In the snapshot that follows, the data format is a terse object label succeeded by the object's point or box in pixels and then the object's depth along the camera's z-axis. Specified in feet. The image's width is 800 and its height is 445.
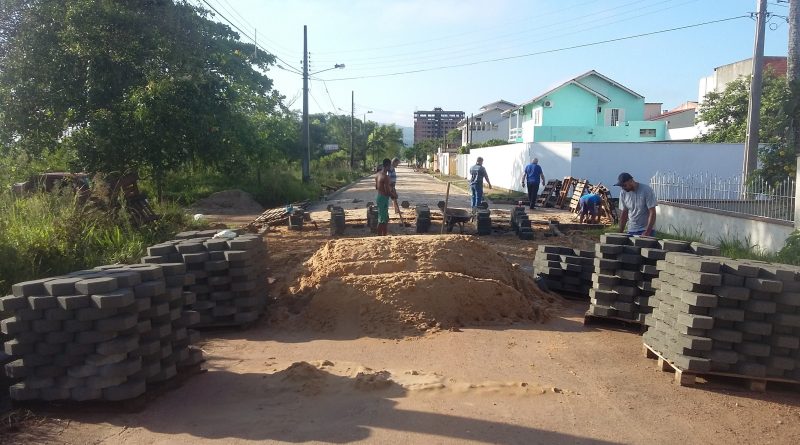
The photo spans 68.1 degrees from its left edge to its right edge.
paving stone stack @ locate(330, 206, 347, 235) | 45.03
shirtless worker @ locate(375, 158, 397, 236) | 37.50
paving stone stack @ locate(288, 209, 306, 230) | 48.03
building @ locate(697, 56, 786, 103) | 113.91
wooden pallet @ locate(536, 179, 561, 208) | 71.56
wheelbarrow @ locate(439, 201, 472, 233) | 44.39
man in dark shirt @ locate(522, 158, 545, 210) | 63.57
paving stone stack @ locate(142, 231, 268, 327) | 21.75
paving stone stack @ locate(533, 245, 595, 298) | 27.43
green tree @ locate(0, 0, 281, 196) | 35.63
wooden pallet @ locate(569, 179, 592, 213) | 62.69
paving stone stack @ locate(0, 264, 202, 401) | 14.62
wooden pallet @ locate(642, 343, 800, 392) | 15.98
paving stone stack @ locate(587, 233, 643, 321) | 21.44
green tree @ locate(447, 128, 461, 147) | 298.97
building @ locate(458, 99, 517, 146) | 240.32
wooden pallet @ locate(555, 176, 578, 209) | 69.05
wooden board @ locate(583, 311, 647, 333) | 22.10
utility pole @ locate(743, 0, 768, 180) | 49.29
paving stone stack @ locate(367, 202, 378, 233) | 47.06
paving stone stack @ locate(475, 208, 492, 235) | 45.75
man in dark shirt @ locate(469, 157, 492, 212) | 55.73
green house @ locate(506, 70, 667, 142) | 133.80
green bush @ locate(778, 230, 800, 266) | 27.91
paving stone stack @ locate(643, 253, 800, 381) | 15.75
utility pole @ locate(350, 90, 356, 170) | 186.53
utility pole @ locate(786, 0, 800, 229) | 52.39
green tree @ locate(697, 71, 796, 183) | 46.47
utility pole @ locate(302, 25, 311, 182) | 93.40
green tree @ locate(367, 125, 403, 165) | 261.65
